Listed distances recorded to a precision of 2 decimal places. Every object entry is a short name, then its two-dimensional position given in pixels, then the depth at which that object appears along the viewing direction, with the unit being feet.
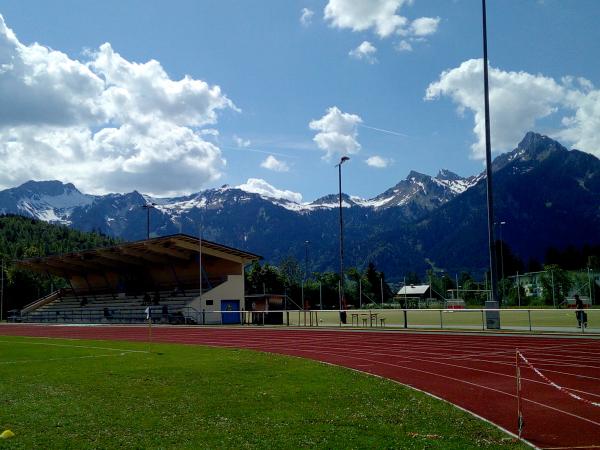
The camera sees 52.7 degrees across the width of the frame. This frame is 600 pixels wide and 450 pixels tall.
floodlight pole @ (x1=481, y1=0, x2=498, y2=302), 90.17
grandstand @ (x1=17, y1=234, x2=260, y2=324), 171.42
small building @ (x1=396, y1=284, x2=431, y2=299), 355.19
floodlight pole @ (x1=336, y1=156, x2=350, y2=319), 125.59
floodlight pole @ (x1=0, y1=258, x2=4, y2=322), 251.39
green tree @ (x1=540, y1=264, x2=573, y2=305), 225.15
